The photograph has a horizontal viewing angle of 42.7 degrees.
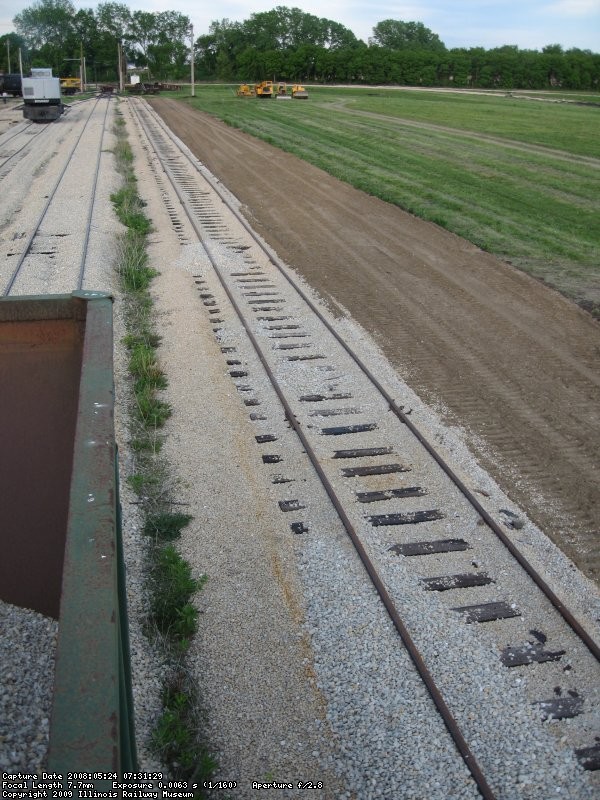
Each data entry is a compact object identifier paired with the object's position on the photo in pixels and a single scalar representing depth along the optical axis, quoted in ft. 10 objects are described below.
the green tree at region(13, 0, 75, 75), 508.94
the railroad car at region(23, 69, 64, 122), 161.58
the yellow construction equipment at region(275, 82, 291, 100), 263.02
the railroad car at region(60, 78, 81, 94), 307.37
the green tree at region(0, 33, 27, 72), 433.89
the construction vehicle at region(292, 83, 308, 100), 246.88
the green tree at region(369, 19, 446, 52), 534.78
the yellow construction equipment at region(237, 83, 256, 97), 262.06
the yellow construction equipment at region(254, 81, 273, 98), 249.75
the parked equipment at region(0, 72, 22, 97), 256.93
